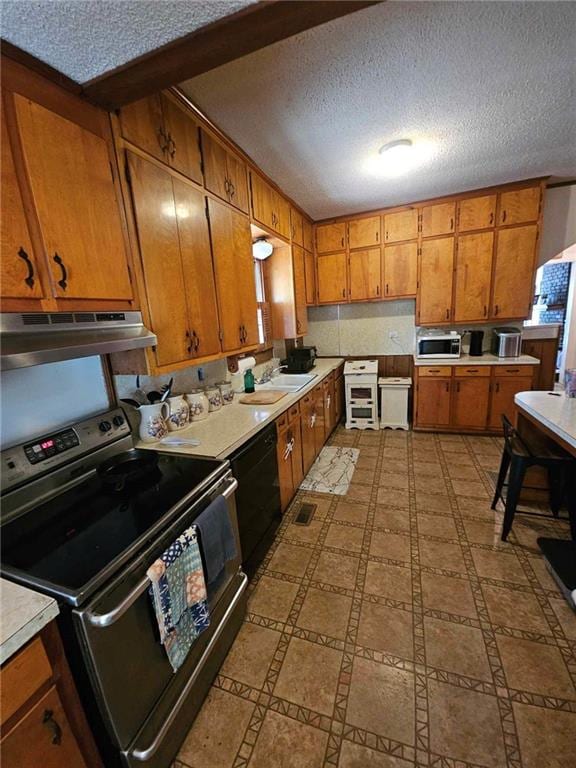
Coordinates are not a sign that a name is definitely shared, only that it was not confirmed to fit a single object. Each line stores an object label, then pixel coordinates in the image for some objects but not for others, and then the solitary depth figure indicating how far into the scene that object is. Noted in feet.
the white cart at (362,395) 12.98
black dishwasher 5.43
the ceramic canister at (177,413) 6.02
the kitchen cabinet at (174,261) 4.74
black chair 6.16
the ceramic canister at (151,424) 5.48
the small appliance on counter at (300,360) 11.40
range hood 3.05
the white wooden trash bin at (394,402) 12.80
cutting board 7.72
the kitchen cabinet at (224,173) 6.10
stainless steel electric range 2.77
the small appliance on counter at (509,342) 11.23
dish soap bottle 9.06
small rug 9.11
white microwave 12.04
